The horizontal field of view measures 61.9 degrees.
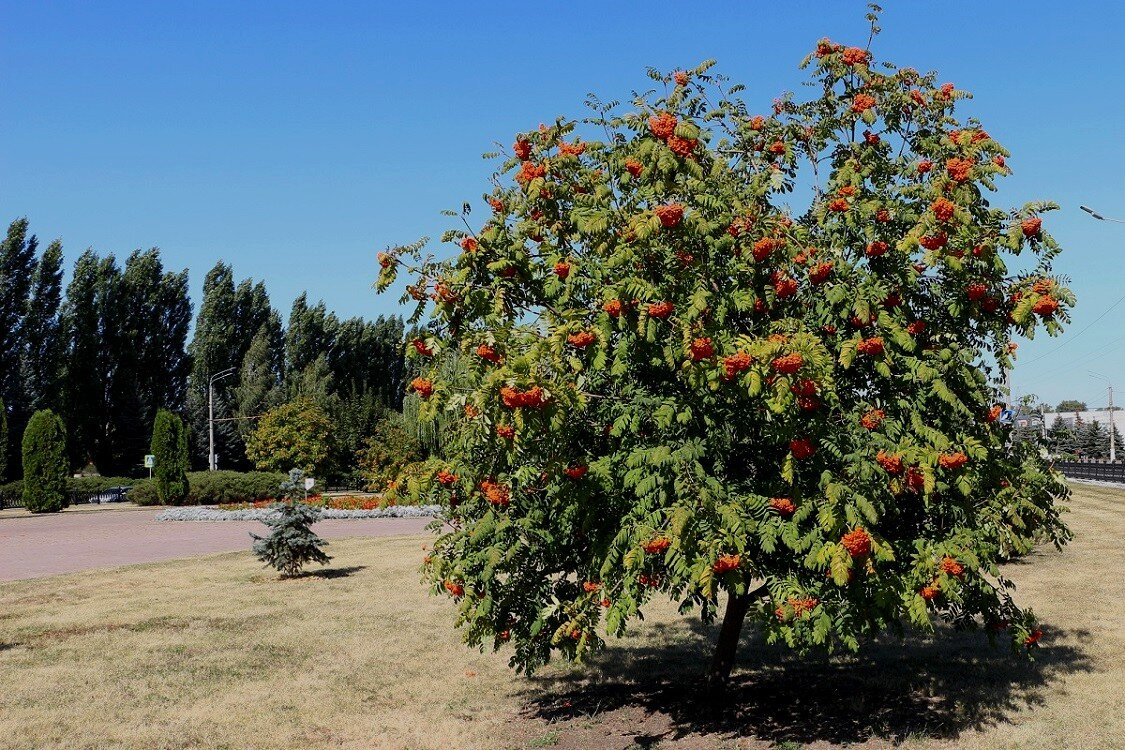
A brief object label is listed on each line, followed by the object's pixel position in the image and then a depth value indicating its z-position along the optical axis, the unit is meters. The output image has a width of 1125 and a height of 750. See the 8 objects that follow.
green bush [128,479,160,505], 40.69
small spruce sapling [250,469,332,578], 16.78
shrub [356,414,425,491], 38.44
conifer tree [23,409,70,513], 37.47
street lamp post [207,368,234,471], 47.47
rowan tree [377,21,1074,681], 5.98
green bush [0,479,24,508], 41.75
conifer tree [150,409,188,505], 39.03
